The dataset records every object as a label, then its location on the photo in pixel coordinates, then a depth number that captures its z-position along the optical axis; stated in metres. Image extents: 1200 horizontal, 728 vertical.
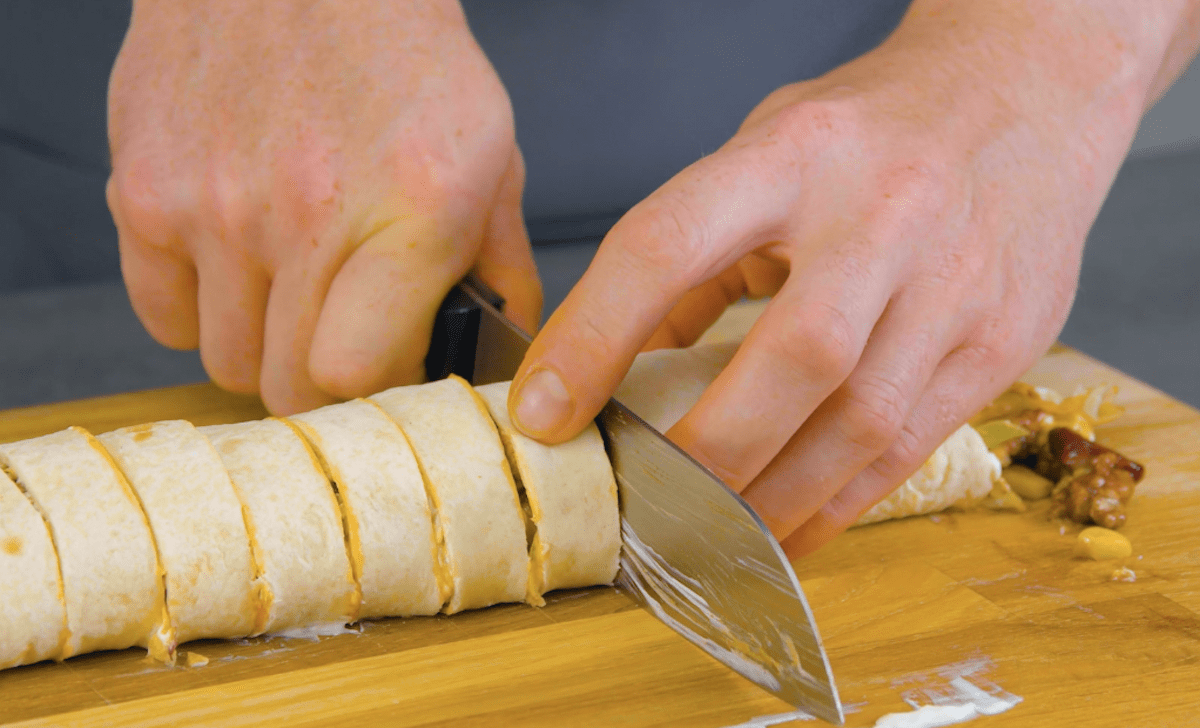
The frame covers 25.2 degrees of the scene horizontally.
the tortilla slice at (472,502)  0.59
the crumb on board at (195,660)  0.58
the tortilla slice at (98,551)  0.57
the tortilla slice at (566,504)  0.59
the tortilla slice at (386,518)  0.58
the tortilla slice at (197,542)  0.57
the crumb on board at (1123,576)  0.63
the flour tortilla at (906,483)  0.63
